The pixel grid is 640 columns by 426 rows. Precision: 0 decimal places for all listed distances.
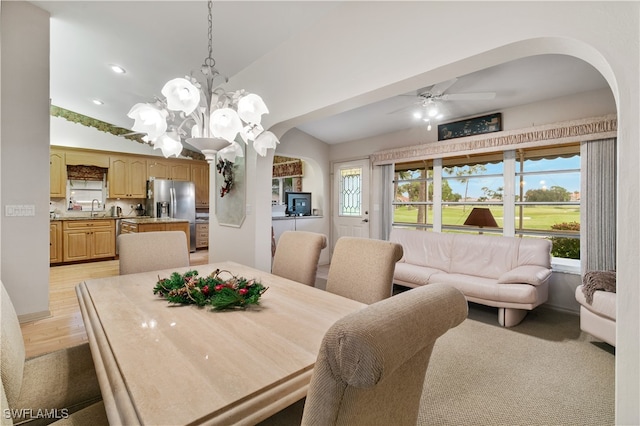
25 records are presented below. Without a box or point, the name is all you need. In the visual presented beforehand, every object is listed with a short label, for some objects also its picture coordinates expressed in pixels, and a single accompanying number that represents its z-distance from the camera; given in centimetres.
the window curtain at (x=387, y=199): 523
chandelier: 149
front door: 552
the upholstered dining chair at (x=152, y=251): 220
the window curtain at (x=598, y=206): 310
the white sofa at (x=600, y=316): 231
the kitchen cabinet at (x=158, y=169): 689
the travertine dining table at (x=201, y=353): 72
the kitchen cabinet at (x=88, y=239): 549
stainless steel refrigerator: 655
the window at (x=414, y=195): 495
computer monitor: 583
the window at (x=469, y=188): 417
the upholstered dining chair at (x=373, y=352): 48
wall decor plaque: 394
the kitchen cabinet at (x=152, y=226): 510
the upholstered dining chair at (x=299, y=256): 209
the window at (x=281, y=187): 797
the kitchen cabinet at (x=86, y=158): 589
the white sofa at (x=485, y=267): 298
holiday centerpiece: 135
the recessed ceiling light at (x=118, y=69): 392
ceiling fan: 313
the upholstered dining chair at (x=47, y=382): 94
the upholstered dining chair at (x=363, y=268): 169
